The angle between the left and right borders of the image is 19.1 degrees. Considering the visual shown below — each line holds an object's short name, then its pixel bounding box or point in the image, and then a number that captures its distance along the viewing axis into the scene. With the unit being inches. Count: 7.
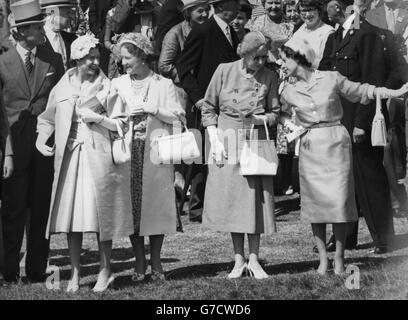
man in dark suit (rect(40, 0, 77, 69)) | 463.8
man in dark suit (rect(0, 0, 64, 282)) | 410.6
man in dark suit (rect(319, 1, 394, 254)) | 441.4
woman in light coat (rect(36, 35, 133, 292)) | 379.2
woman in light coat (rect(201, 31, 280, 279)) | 403.9
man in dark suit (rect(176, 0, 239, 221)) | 458.6
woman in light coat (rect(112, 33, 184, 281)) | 399.9
